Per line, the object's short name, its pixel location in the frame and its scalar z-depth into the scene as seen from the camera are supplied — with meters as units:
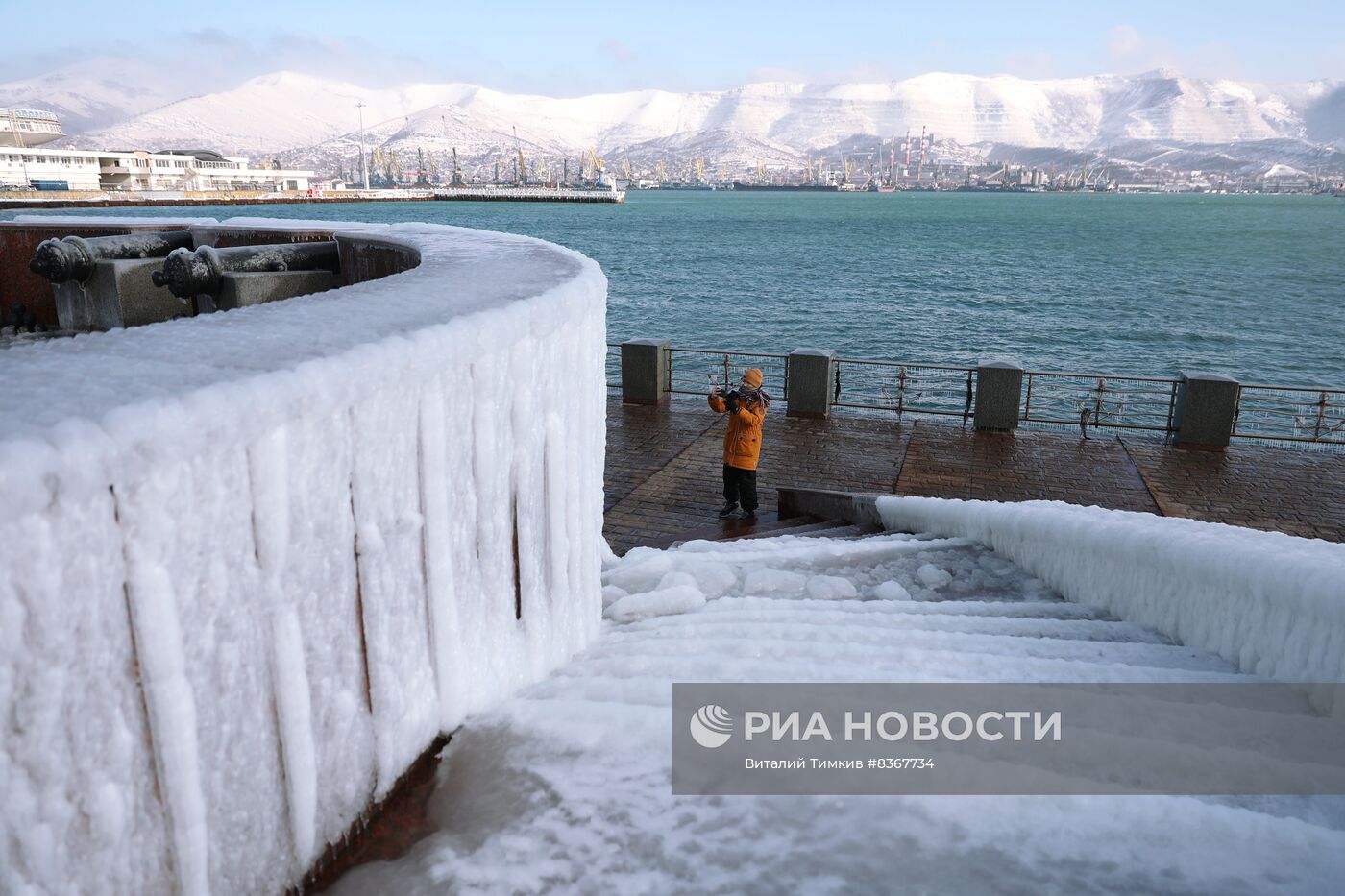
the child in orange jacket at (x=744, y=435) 9.27
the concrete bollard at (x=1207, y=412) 12.42
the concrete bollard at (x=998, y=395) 13.08
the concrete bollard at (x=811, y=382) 13.79
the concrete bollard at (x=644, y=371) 14.35
